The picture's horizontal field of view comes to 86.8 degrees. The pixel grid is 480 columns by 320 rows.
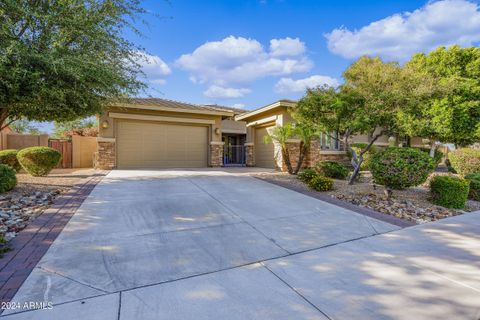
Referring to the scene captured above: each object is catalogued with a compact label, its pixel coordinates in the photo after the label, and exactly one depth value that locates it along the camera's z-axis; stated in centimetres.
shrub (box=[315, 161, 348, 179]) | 1062
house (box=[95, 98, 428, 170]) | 1245
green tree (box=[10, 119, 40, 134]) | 2417
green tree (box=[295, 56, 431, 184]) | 733
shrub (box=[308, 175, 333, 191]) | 775
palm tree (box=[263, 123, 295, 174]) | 1065
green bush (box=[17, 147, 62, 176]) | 901
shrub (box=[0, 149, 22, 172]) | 1012
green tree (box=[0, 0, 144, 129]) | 546
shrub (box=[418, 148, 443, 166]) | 1654
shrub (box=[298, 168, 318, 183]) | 866
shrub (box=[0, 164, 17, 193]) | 643
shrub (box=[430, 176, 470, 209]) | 674
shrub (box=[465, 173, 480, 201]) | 804
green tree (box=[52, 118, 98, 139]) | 2355
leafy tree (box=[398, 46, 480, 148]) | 1348
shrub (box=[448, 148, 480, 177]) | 1012
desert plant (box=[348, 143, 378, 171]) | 1397
